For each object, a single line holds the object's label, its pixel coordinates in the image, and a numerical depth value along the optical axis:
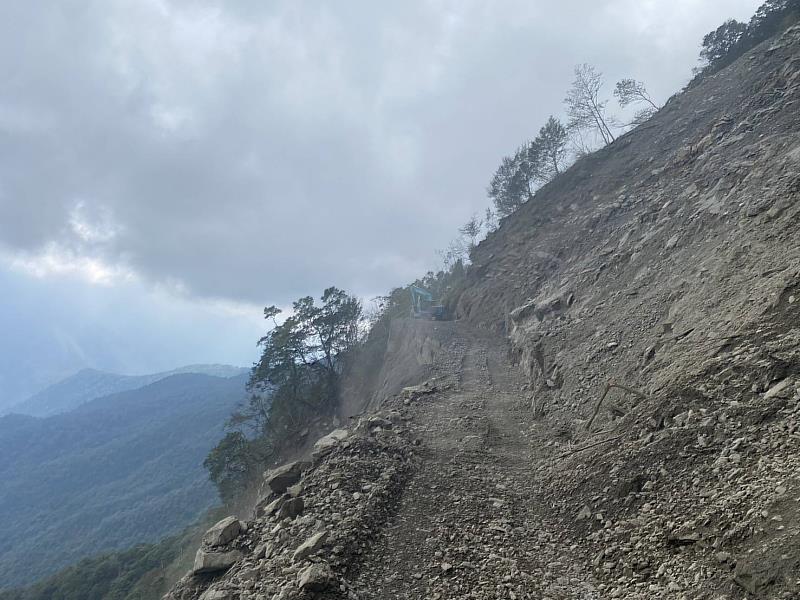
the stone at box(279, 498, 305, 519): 7.46
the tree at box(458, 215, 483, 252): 62.06
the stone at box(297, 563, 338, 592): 5.26
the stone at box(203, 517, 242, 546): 7.49
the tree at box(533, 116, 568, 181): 41.34
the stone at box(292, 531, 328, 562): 5.97
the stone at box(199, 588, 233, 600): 5.88
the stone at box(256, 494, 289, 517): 8.00
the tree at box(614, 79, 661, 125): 33.81
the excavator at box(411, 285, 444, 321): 34.88
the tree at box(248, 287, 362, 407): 32.22
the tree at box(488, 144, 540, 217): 43.34
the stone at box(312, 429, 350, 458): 10.13
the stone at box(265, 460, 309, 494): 9.13
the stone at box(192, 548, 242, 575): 6.96
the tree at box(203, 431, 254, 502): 28.41
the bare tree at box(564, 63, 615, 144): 36.09
